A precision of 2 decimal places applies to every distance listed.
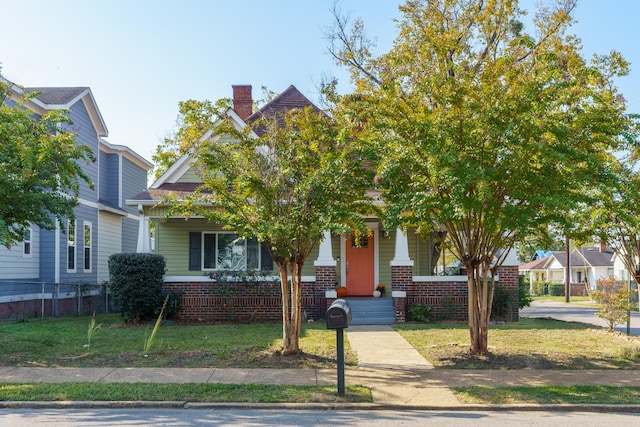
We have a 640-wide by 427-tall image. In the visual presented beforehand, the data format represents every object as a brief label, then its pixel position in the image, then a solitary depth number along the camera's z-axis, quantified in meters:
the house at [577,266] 57.94
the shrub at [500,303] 17.14
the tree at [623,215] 10.47
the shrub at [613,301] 15.26
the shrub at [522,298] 19.04
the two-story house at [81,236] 18.84
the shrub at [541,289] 55.91
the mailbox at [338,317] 8.04
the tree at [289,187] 10.03
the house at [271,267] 17.31
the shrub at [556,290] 54.69
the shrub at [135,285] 16.08
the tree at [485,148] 9.45
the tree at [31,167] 10.25
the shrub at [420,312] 16.95
